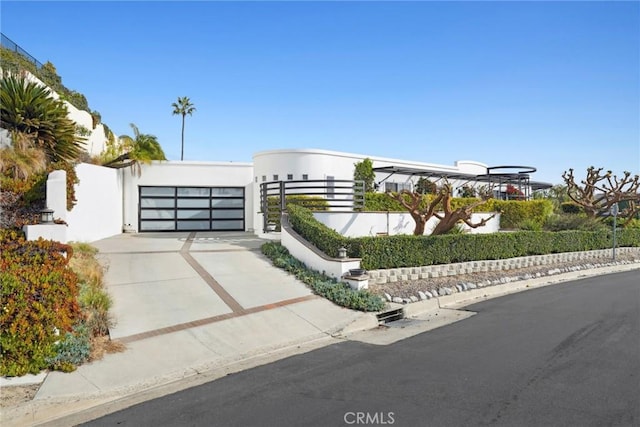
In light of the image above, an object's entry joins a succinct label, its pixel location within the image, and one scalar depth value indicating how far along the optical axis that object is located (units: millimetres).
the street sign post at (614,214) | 18841
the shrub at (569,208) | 30964
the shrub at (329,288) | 9391
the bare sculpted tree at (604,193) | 23266
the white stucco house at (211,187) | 19875
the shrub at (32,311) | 5551
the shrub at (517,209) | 22562
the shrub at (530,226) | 17880
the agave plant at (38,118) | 11133
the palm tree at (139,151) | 19062
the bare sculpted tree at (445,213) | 13820
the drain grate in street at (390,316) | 9098
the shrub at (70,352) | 5762
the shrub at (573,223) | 19641
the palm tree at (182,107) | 46875
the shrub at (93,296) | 7024
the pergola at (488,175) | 24078
